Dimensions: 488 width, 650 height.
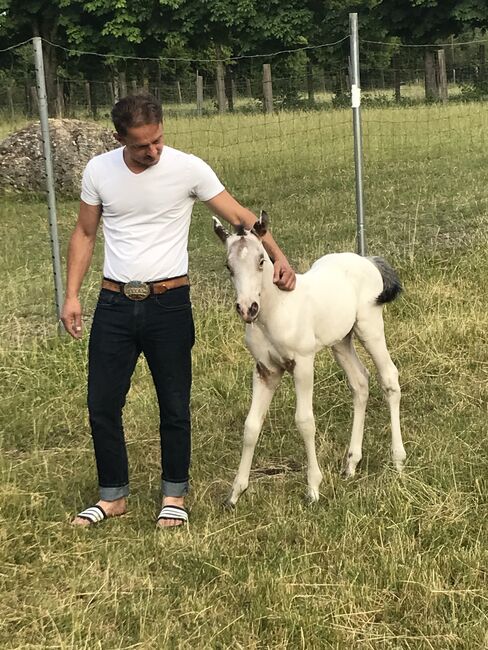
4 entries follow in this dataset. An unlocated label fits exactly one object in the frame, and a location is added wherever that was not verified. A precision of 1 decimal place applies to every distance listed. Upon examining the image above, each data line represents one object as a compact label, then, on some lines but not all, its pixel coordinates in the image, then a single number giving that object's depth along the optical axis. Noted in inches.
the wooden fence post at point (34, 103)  616.5
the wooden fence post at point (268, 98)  551.5
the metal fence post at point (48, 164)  230.8
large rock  513.3
